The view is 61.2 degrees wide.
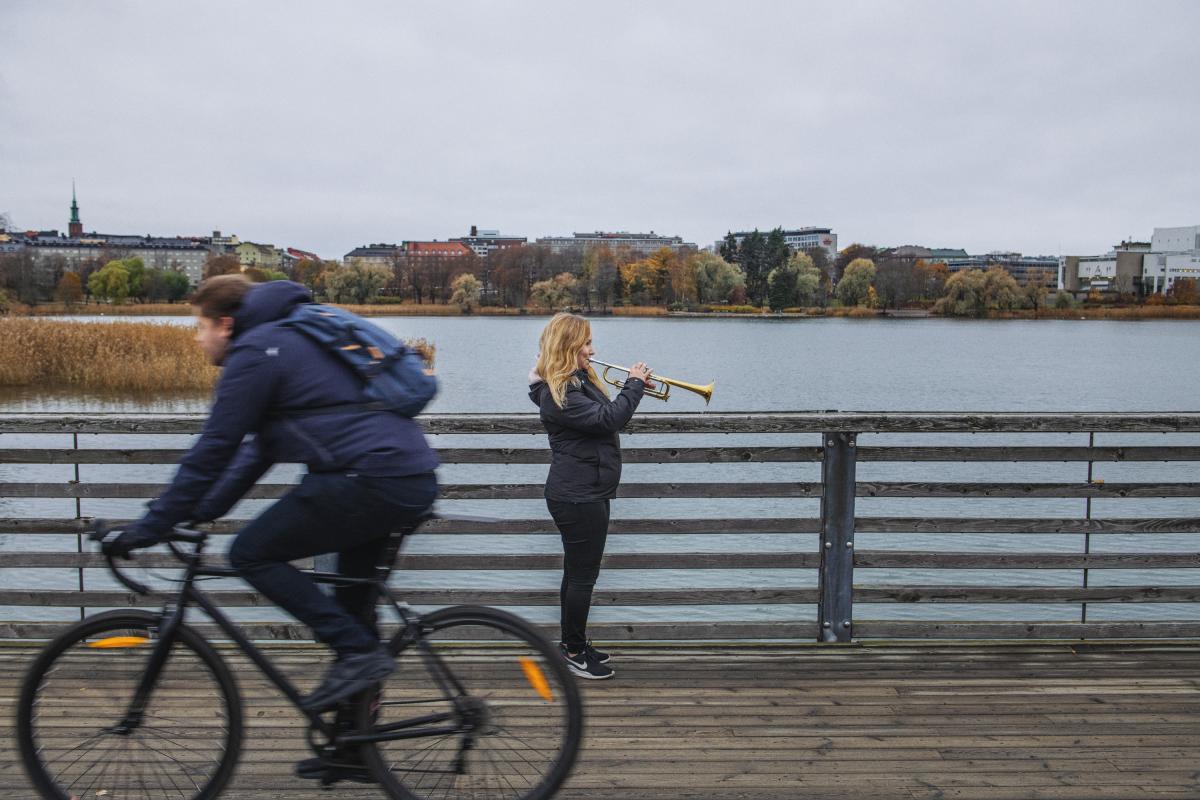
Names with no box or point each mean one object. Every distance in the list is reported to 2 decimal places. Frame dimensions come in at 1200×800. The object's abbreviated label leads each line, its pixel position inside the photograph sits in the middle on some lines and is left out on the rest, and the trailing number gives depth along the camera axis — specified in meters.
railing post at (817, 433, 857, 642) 5.23
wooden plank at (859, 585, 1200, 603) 5.30
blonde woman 4.56
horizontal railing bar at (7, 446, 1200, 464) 5.26
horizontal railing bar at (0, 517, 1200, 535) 5.27
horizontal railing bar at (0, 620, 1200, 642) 5.28
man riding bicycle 2.96
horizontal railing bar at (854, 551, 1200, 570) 5.32
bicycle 3.18
